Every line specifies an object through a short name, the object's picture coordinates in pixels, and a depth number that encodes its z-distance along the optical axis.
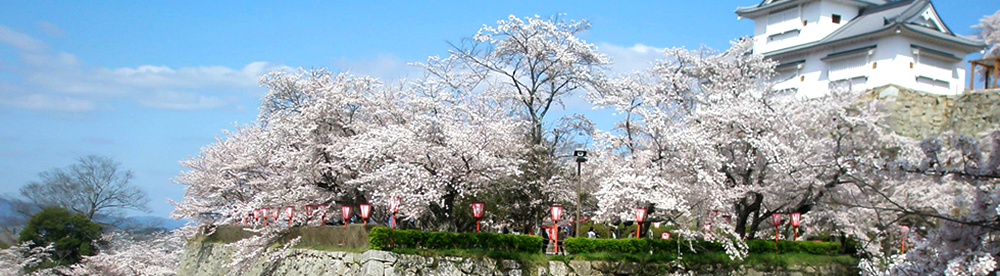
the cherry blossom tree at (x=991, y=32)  32.02
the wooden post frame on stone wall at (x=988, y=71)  28.50
